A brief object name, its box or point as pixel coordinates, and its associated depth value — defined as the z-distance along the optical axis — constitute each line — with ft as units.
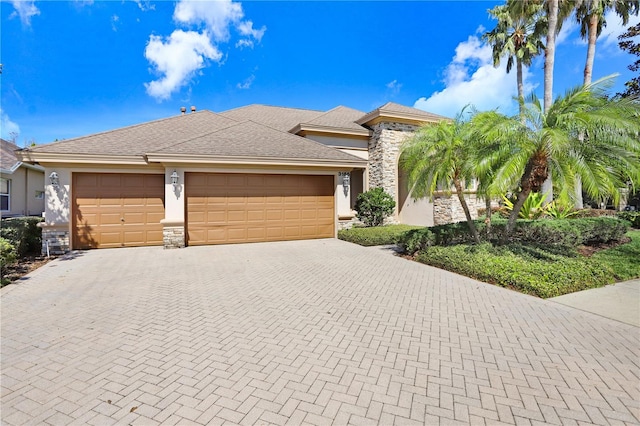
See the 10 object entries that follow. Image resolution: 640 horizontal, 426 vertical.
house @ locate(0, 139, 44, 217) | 45.60
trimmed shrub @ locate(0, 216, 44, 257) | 27.25
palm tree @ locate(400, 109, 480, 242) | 26.63
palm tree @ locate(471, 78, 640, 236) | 21.49
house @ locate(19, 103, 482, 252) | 34.01
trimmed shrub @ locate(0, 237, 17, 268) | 22.38
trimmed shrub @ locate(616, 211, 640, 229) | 43.43
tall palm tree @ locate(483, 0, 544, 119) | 67.56
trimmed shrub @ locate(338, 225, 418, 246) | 37.68
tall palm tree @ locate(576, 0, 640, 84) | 55.77
